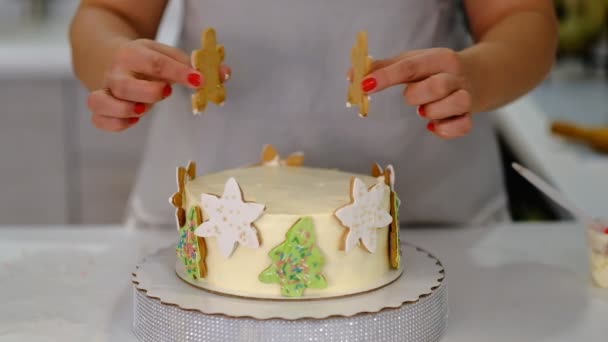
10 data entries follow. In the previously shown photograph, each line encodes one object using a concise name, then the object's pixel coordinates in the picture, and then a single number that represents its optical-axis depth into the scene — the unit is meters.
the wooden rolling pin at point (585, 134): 2.05
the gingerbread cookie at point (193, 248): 1.31
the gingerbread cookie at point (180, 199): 1.37
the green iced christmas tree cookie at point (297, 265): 1.27
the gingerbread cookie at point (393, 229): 1.34
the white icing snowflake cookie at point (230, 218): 1.27
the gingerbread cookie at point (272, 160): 1.47
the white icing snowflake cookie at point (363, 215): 1.28
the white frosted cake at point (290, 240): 1.27
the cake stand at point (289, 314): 1.22
